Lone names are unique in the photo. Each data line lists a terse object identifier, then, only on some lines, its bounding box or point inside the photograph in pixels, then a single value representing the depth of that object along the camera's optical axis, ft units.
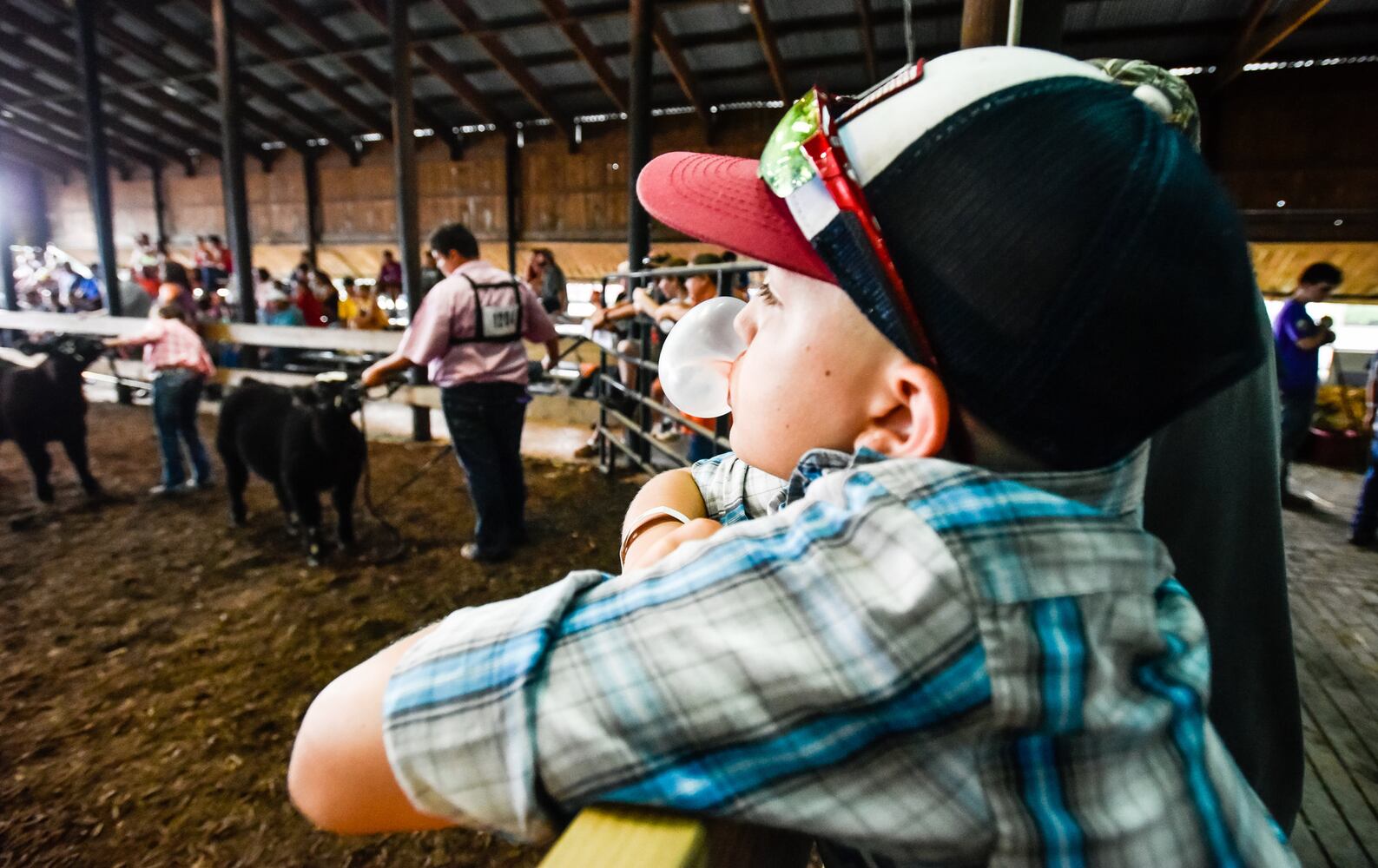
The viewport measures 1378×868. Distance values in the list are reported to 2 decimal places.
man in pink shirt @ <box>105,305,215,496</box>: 17.48
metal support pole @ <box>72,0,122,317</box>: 30.94
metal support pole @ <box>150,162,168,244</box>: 59.88
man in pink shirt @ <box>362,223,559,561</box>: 13.01
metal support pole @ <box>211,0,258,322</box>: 27.09
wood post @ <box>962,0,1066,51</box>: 6.50
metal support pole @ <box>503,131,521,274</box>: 46.33
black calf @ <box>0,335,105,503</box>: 16.56
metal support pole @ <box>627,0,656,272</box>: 21.57
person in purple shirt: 17.69
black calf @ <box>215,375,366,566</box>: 13.43
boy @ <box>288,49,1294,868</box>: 1.38
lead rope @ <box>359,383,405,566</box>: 13.99
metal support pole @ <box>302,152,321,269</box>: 52.75
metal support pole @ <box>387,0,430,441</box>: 24.73
